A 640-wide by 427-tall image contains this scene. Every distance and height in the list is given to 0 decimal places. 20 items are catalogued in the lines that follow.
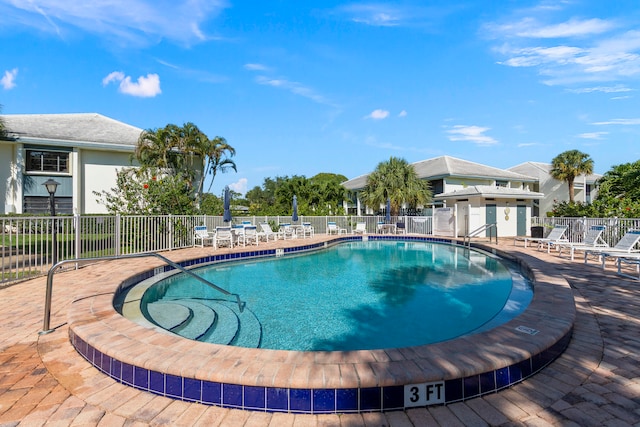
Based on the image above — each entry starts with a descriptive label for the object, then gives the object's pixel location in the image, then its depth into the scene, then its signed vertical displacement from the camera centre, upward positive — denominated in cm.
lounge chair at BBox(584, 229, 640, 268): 768 -99
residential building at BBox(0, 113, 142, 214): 1833 +311
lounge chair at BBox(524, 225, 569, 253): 1103 -102
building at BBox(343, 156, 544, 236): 1744 +15
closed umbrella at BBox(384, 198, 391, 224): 1928 -10
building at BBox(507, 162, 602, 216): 3016 +223
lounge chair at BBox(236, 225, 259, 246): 1313 -97
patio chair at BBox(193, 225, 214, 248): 1198 -86
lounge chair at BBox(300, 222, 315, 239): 1703 -103
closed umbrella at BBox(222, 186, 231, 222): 1348 +27
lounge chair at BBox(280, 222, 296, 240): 1644 -106
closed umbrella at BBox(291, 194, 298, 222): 1838 -7
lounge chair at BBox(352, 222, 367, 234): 1973 -103
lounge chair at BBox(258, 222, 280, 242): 1516 -106
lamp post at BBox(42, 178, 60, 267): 682 -68
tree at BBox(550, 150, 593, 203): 2831 +397
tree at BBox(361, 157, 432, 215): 2170 +174
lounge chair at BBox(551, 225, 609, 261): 941 -99
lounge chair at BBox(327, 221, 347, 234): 1941 -108
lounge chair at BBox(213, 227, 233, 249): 1180 -85
